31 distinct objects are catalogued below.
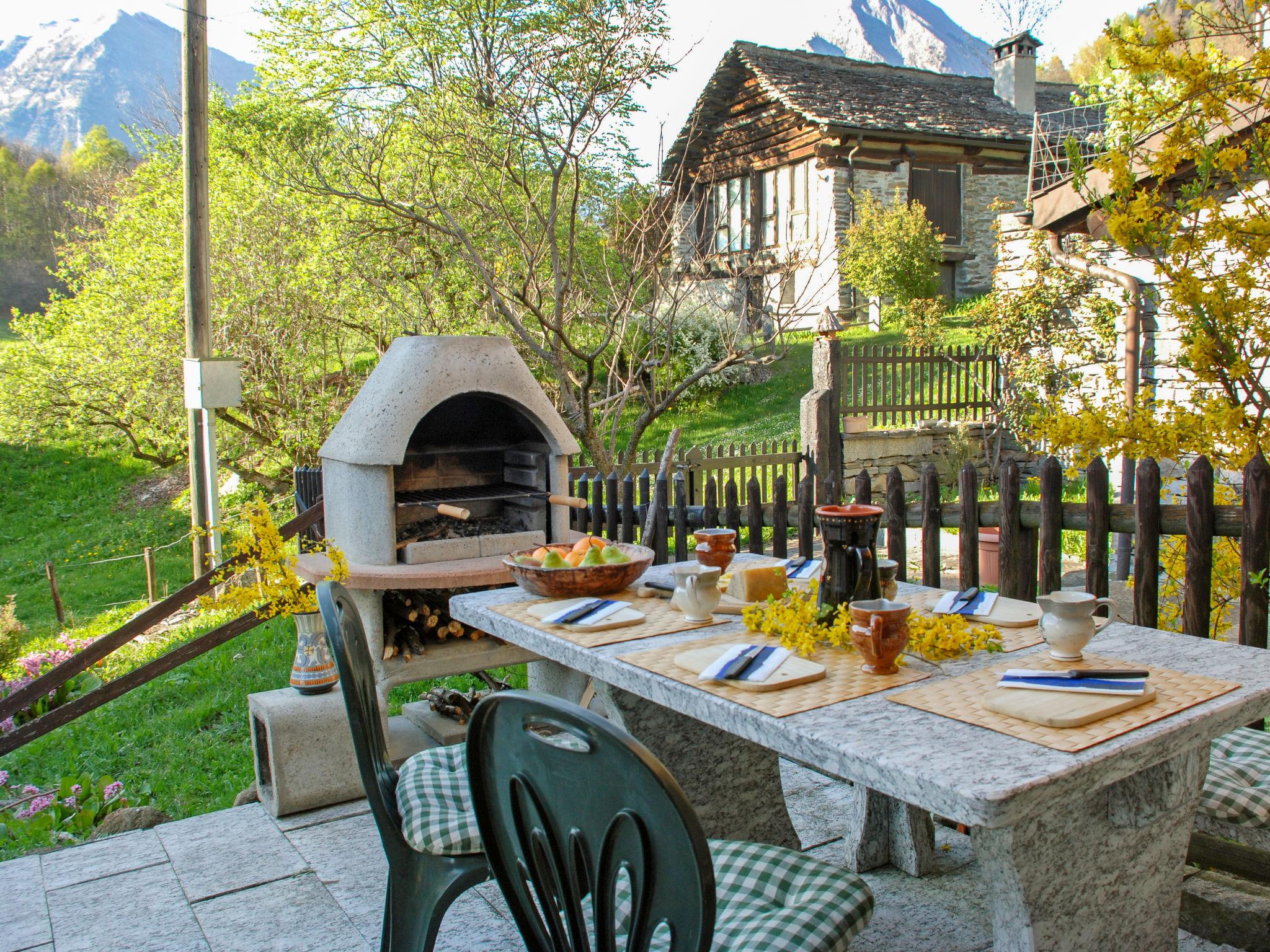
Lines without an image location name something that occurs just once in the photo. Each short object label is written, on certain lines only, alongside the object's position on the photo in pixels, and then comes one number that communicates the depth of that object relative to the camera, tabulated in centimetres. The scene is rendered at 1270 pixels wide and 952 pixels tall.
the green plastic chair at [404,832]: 207
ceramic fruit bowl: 282
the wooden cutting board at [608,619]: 247
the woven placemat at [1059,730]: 158
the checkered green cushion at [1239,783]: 208
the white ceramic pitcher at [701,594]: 246
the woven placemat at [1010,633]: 215
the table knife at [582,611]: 253
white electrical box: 759
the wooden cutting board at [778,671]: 188
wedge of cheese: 261
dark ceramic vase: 223
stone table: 146
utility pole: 801
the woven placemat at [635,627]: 237
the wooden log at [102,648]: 500
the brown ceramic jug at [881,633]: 192
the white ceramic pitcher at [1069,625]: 190
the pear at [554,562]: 285
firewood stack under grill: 399
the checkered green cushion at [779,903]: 162
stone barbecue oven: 381
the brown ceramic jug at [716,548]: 279
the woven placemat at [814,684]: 179
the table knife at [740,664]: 192
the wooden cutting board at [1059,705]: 163
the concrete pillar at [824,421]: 973
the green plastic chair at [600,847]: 118
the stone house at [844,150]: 1825
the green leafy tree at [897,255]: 1644
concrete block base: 352
